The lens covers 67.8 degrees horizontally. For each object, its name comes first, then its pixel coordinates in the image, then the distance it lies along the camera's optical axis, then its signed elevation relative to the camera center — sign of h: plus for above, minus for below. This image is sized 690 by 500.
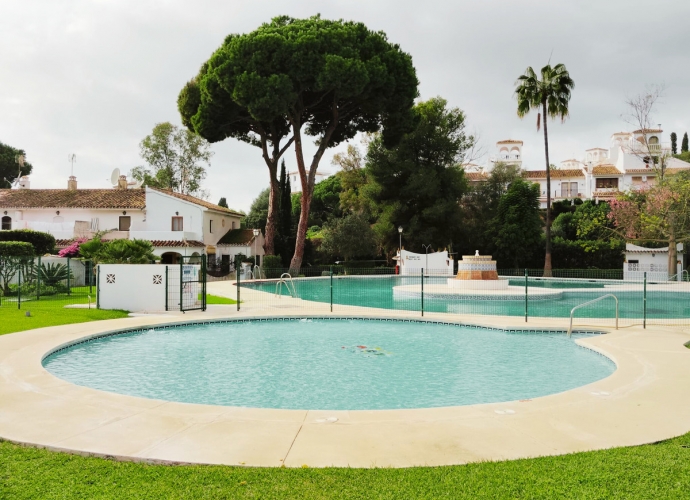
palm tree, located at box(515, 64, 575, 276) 35.19 +10.75
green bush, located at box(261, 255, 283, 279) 37.25 -1.03
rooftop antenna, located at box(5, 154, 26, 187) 61.53 +8.52
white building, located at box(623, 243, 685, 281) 32.81 -0.98
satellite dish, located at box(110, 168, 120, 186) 43.56 +5.92
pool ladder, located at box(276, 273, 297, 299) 23.37 -2.12
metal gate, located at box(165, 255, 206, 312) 16.88 -1.31
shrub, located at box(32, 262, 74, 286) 21.16 -1.18
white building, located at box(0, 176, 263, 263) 38.22 +2.34
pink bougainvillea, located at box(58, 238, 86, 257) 30.12 -0.29
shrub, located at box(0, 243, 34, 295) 20.27 -0.84
